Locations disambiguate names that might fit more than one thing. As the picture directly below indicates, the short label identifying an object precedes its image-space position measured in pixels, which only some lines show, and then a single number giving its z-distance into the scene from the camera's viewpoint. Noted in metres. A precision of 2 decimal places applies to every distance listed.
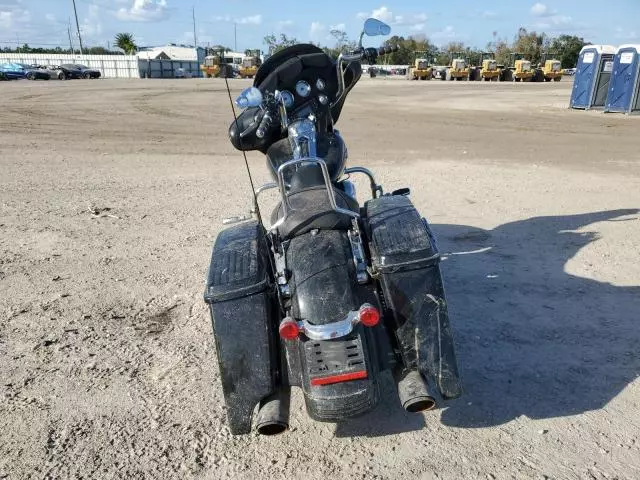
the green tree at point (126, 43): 95.12
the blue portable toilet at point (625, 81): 18.03
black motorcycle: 2.36
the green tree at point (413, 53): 79.97
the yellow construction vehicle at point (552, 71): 49.88
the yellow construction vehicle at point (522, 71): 49.52
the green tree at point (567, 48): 74.38
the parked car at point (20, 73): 47.14
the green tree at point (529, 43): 78.88
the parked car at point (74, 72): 49.34
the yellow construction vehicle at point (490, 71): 51.12
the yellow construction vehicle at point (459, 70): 52.31
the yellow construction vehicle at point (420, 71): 53.41
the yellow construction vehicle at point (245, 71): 52.44
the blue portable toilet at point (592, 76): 19.67
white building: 86.31
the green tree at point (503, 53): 71.15
